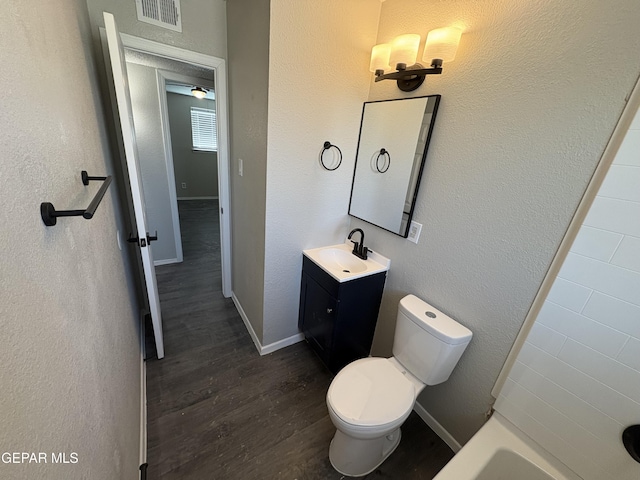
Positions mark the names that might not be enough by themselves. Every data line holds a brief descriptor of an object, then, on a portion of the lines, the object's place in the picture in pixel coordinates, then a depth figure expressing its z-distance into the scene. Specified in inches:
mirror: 56.2
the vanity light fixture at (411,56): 46.6
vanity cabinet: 63.5
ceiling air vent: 62.6
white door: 47.9
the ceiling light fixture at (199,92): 155.6
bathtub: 40.1
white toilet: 46.1
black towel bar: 20.0
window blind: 215.5
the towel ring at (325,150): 65.2
